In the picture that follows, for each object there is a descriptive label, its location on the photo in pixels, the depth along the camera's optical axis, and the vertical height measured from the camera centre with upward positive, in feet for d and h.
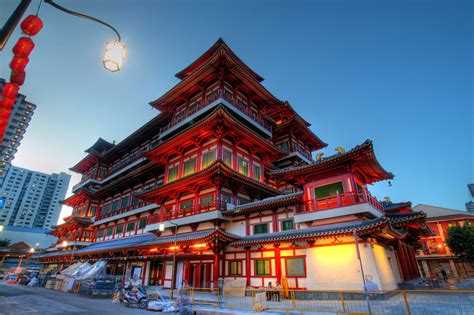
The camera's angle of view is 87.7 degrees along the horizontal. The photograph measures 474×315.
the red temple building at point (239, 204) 53.42 +19.00
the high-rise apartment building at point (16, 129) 267.37 +162.76
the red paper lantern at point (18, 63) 14.06 +11.12
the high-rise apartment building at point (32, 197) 414.62 +128.00
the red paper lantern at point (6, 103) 13.96 +8.98
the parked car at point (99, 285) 73.77 -2.55
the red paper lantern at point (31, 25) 14.52 +13.48
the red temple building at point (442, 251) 129.59 +12.14
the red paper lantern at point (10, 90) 13.83 +9.56
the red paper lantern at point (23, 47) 14.11 +11.98
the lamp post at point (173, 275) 61.99 +0.10
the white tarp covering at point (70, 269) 85.24 +2.23
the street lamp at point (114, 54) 15.15 +12.41
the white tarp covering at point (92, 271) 78.36 +1.45
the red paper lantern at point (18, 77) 14.02 +10.39
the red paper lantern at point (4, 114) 14.21 +8.54
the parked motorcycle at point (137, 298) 51.11 -4.27
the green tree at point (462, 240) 111.45 +14.82
